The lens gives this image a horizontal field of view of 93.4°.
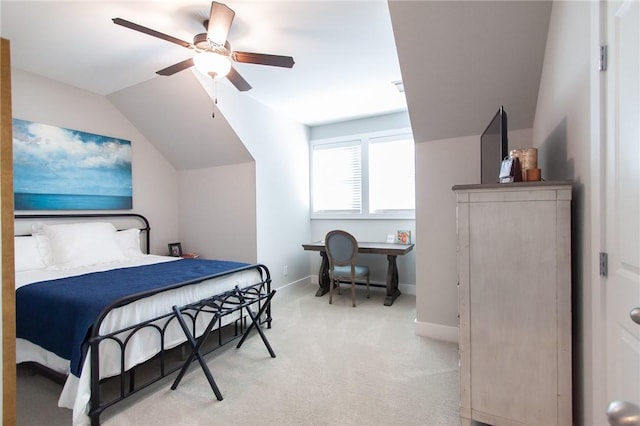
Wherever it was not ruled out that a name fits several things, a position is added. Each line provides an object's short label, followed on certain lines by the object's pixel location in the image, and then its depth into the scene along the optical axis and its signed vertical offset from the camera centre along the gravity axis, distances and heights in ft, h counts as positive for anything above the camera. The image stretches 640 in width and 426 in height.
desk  12.28 -2.18
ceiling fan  6.06 +3.68
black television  5.73 +1.32
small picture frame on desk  13.74 -1.26
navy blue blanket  5.54 -1.78
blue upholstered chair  12.32 -1.93
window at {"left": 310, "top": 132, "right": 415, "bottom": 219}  14.23 +1.66
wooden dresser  4.71 -1.57
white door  3.06 +0.08
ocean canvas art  9.61 +1.59
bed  5.44 -1.99
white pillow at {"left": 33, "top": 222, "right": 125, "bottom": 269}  9.30 -1.00
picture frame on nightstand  13.79 -1.71
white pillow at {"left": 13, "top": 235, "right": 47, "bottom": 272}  8.55 -1.16
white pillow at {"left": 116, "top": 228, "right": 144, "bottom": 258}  11.05 -1.06
